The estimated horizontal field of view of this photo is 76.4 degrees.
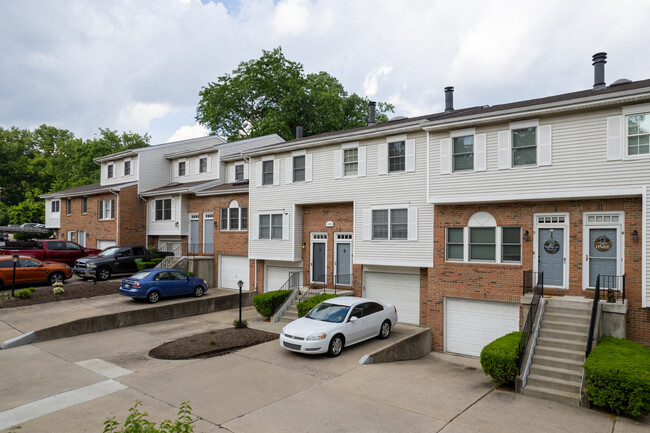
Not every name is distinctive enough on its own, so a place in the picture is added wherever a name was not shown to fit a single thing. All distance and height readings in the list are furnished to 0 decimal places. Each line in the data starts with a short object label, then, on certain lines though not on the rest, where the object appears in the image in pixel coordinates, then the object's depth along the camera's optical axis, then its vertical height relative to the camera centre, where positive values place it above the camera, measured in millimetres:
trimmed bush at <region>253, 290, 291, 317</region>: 16734 -3318
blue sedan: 17609 -2898
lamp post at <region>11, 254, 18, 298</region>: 17902 -1863
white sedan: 11258 -3047
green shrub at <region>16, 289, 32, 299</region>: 17594 -3197
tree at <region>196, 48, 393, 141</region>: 39000 +11565
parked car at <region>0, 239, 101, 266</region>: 24109 -1808
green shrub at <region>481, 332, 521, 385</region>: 9250 -3144
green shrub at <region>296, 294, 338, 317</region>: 15523 -3110
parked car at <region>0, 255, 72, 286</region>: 19062 -2508
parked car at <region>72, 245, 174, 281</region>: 22078 -2333
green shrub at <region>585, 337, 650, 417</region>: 7495 -2947
